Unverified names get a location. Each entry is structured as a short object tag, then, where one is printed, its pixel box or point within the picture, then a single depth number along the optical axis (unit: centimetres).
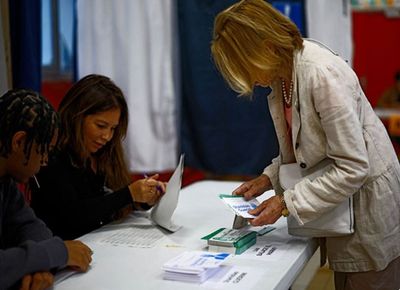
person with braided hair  109
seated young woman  165
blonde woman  130
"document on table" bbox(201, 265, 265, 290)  117
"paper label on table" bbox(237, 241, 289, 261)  136
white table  120
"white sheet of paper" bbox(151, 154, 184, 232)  164
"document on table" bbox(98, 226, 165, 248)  151
